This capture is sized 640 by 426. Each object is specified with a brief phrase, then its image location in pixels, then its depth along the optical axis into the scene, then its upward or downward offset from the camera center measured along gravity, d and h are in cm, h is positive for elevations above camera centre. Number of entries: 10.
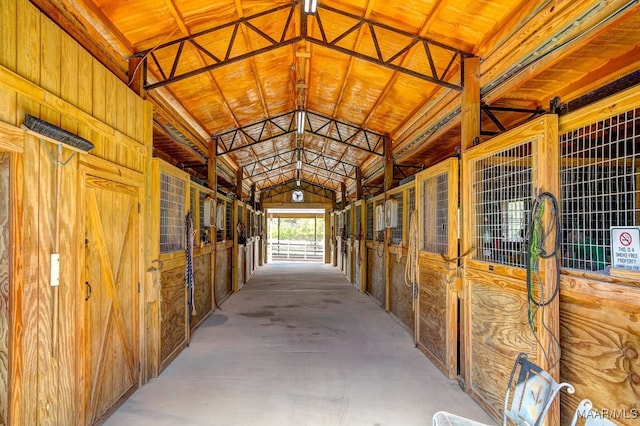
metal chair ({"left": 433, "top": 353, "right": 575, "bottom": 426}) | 182 -88
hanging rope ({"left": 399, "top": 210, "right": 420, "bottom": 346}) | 476 -47
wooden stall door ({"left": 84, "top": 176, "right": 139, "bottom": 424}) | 273 -54
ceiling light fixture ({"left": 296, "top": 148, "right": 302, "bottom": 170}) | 1098 +189
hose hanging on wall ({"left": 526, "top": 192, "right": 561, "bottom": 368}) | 226 -19
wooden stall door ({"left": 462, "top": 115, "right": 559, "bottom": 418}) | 232 -30
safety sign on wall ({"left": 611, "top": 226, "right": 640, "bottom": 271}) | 176 -13
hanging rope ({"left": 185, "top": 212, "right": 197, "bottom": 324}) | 476 -46
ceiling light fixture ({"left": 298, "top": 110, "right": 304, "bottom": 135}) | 684 +187
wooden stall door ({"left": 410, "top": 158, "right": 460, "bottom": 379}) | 371 -47
